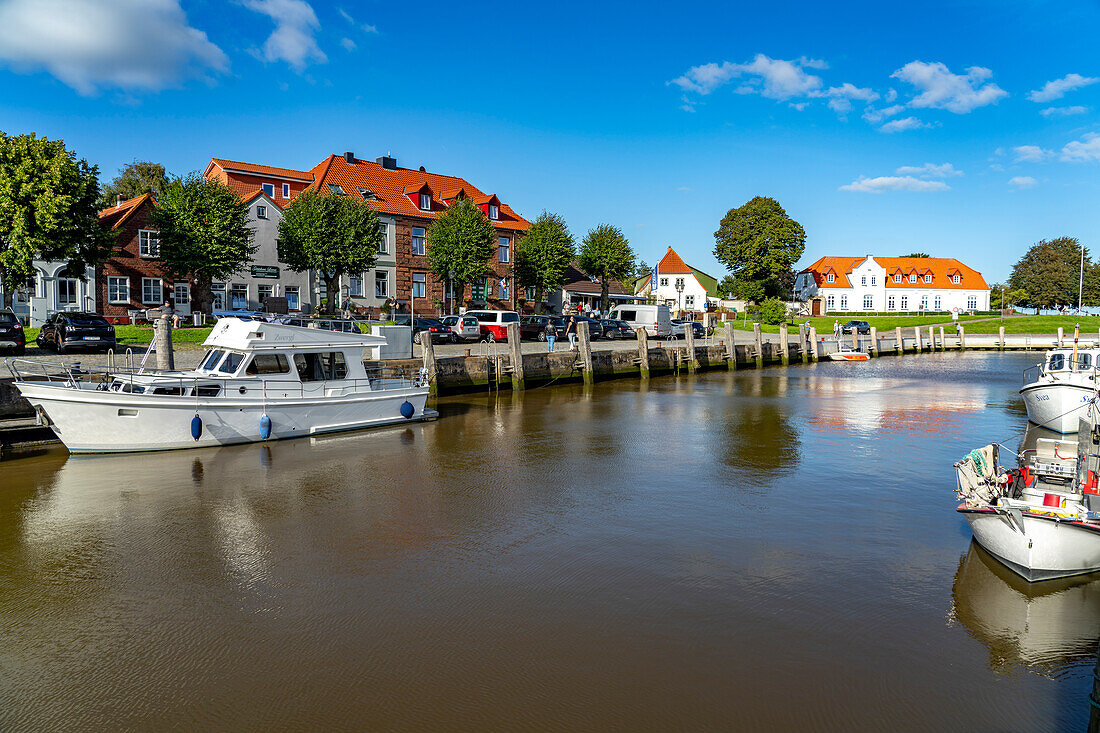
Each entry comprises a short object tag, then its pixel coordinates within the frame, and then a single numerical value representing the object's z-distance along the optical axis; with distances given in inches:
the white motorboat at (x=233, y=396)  572.4
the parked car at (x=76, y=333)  1000.2
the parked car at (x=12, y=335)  937.5
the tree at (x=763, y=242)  3117.6
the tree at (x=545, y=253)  2177.7
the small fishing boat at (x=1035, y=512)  341.4
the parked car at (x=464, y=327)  1390.3
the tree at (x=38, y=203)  1189.1
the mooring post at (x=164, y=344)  727.7
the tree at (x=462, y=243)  1911.9
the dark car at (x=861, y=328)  2357.3
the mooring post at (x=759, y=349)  1558.8
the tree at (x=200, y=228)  1476.4
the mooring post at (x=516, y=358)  1042.1
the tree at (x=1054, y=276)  3779.5
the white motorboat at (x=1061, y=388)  773.3
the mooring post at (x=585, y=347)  1155.3
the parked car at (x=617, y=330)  1756.9
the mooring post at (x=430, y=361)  905.5
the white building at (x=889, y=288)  3627.0
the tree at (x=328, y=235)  1670.8
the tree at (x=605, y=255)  2529.5
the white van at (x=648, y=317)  1872.5
